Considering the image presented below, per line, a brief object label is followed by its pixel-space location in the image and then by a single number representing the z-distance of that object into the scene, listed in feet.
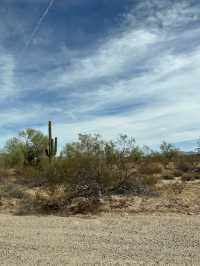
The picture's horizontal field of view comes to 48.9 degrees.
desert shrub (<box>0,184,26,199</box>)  27.48
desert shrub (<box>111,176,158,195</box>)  25.44
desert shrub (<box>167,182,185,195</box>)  26.58
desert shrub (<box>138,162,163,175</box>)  29.61
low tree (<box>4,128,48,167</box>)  61.22
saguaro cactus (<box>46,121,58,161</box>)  45.36
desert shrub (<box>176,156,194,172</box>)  46.03
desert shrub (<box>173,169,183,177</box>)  42.69
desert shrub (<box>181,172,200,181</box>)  38.21
